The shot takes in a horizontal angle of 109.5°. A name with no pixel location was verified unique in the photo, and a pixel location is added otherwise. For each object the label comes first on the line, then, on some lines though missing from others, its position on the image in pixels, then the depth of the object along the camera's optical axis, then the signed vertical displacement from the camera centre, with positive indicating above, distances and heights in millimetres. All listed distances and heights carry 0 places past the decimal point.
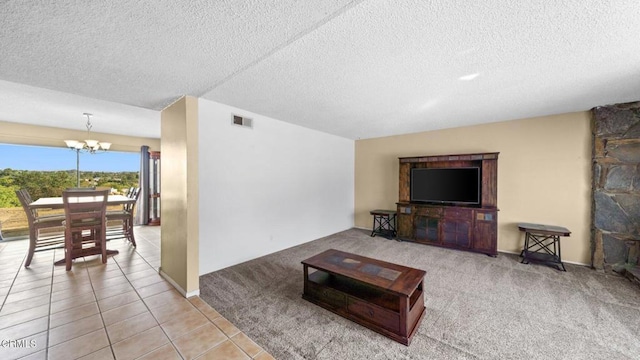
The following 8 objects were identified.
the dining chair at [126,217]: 4203 -770
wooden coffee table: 1820 -1100
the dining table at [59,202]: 3342 -435
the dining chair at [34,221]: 3162 -684
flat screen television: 4078 -152
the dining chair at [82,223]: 3146 -695
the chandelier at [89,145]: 4407 +635
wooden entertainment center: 3830 -692
